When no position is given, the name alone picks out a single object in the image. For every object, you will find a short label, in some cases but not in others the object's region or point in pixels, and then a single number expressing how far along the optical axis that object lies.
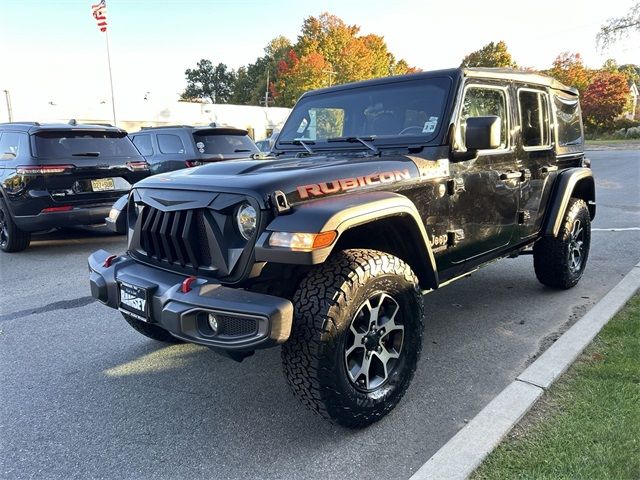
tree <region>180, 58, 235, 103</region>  96.50
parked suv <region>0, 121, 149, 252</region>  6.73
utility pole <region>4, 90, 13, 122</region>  24.72
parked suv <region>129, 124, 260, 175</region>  9.19
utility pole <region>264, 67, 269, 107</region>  62.27
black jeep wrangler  2.50
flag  26.61
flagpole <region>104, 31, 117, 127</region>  28.77
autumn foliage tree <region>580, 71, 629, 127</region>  47.19
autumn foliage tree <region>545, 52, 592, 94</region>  53.91
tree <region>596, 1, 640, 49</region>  19.73
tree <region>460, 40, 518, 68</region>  59.47
